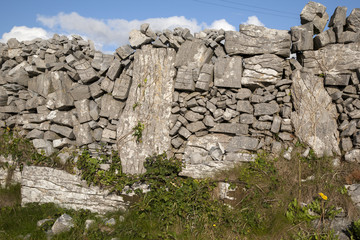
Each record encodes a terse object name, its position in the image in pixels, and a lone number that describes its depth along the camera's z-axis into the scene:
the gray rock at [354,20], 5.95
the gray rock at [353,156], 5.52
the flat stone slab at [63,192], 5.86
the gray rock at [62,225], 5.04
